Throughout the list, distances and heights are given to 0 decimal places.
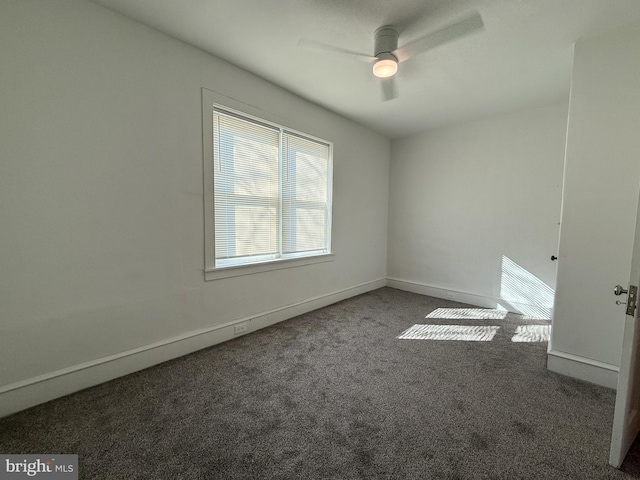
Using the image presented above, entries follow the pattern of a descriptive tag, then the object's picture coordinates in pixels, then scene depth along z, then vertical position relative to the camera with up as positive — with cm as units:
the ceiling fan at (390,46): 178 +128
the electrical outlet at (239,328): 272 -113
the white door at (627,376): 125 -73
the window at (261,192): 256 +29
